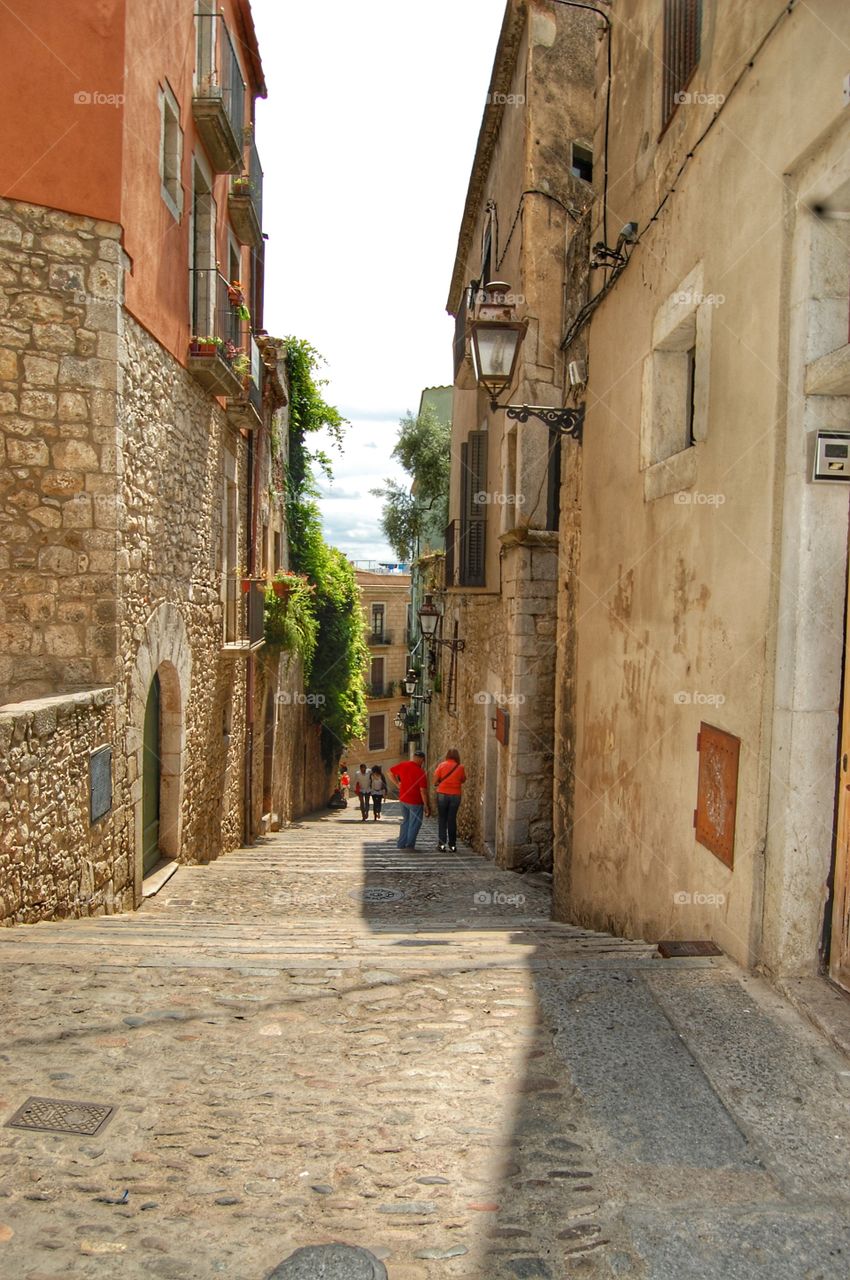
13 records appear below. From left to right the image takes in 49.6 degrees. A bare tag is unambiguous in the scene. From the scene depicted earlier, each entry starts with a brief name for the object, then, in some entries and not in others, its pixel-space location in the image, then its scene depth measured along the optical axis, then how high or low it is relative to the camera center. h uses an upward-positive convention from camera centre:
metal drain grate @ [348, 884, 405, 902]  8.62 -2.84
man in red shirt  11.95 -2.54
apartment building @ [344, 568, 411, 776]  36.91 -2.50
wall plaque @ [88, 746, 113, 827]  6.11 -1.30
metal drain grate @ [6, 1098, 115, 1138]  2.67 -1.55
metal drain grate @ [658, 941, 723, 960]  3.94 -1.49
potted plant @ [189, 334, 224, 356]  8.81 +2.39
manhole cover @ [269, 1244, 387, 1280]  2.10 -1.55
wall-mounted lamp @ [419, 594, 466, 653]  16.02 -0.36
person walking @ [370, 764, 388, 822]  19.16 -3.92
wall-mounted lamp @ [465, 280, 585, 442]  6.45 +1.80
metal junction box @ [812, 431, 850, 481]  3.35 +0.56
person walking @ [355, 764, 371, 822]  19.67 -4.28
